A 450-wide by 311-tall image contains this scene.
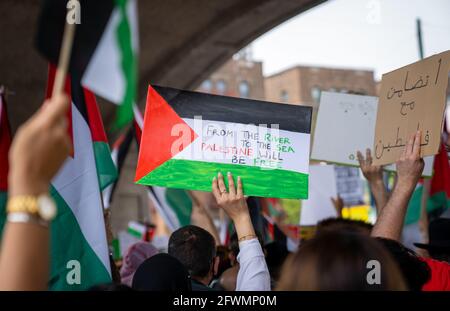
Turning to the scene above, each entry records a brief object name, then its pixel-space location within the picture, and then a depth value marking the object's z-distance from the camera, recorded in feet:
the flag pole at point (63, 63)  5.43
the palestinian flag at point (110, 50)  6.63
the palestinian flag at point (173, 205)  21.47
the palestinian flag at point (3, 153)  13.19
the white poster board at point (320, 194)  24.22
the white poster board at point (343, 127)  17.56
